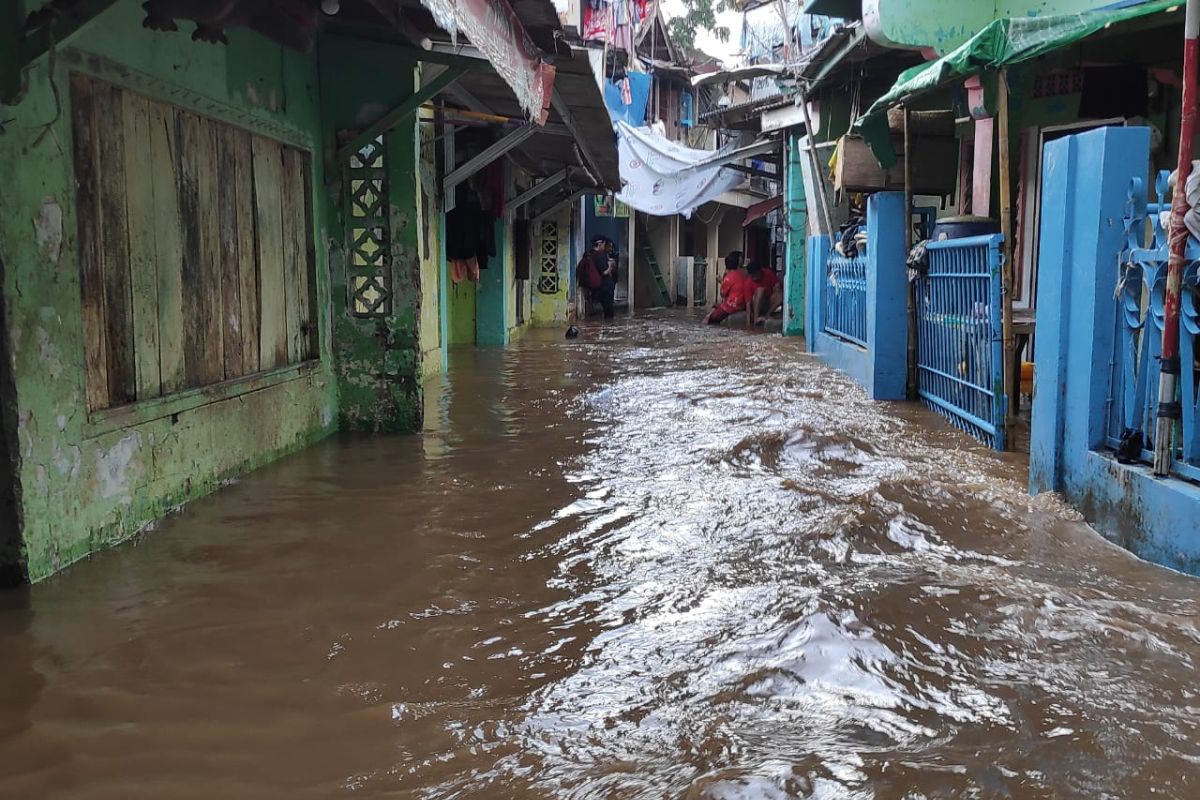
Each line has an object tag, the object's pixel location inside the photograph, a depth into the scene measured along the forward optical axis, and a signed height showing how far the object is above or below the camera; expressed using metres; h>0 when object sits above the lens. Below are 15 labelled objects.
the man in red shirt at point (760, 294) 19.86 -0.20
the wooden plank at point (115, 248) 4.36 +0.22
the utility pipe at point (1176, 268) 3.89 +0.04
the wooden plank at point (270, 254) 6.07 +0.25
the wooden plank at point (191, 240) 5.12 +0.29
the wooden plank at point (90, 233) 4.16 +0.27
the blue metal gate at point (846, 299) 10.50 -0.19
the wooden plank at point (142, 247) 4.59 +0.23
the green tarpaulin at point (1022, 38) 6.46 +1.62
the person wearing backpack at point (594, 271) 21.86 +0.37
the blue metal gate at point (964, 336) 6.48 -0.42
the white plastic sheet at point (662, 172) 17.56 +2.15
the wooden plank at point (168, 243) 4.84 +0.26
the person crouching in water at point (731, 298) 20.28 -0.28
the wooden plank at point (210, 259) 5.35 +0.19
